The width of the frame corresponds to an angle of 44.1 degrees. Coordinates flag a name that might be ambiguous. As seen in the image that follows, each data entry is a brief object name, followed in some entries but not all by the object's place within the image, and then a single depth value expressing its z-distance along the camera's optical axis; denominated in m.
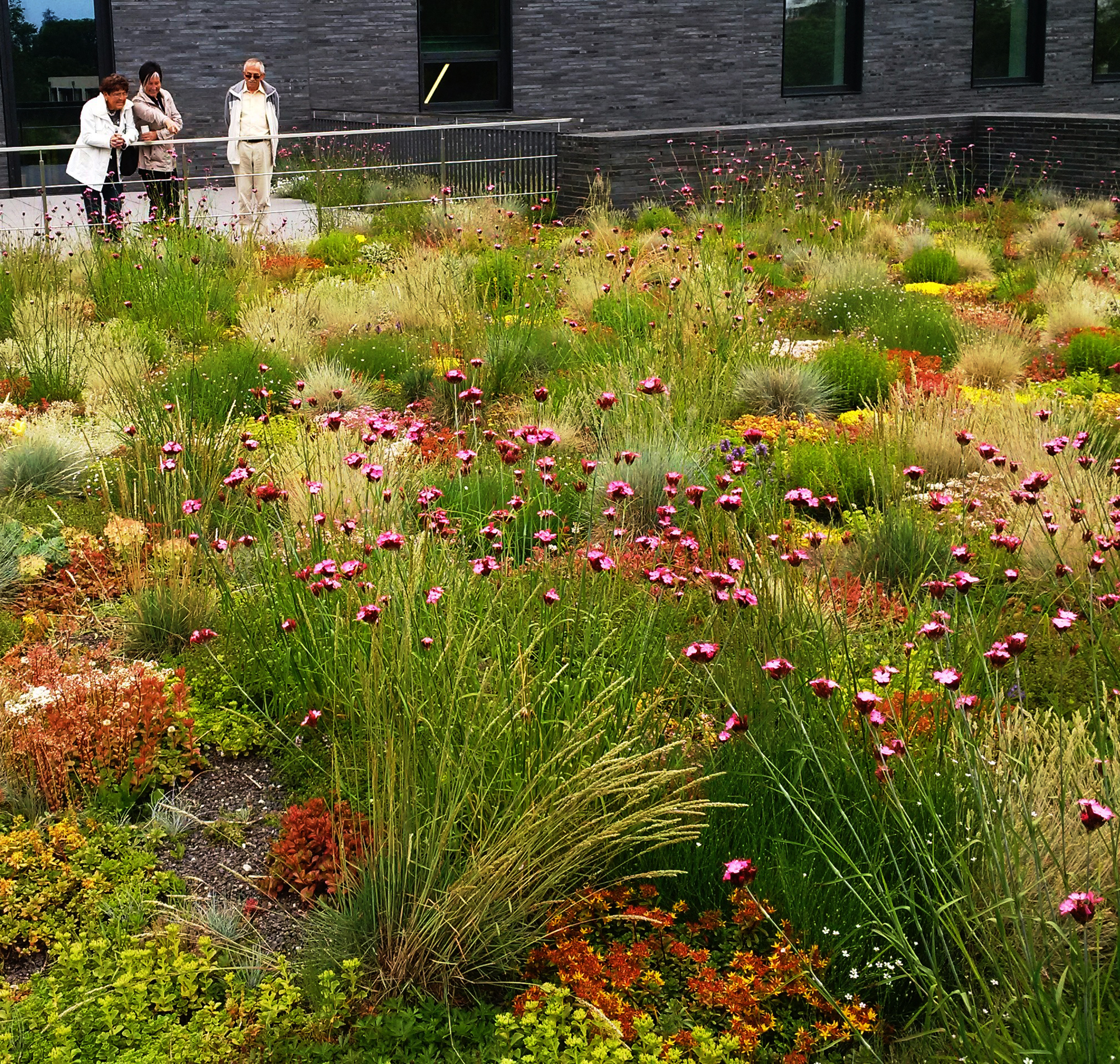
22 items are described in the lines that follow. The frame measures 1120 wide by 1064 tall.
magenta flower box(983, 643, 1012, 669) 2.83
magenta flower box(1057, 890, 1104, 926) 2.34
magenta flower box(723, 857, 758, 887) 3.01
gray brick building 19.48
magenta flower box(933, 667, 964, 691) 2.71
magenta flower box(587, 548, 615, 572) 3.62
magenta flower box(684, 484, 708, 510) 3.67
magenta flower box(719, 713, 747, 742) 3.18
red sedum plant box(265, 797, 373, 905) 3.62
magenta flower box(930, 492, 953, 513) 3.76
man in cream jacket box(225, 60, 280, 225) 15.33
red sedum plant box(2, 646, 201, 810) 4.13
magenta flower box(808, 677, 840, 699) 2.84
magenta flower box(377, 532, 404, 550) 3.48
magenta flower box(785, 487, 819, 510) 3.42
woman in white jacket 12.98
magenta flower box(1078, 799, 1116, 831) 2.33
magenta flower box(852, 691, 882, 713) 2.73
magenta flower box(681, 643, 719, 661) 3.06
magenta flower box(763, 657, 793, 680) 3.01
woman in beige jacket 13.88
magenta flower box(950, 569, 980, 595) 3.10
